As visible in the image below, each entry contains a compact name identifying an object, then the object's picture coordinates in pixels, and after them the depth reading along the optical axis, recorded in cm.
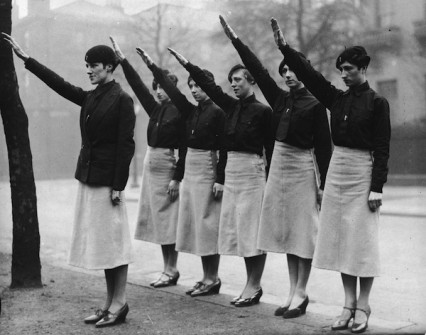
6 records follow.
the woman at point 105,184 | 476
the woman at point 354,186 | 439
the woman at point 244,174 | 536
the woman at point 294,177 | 498
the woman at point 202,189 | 584
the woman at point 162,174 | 626
